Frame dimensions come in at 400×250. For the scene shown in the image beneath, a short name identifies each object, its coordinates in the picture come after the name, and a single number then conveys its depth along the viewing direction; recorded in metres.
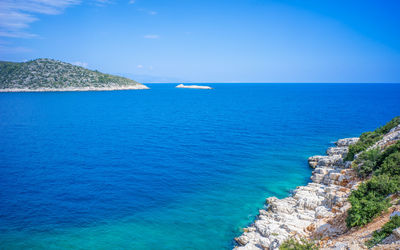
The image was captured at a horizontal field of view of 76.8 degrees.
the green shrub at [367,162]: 26.80
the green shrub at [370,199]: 17.52
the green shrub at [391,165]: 23.31
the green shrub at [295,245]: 15.46
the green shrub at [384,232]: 13.93
